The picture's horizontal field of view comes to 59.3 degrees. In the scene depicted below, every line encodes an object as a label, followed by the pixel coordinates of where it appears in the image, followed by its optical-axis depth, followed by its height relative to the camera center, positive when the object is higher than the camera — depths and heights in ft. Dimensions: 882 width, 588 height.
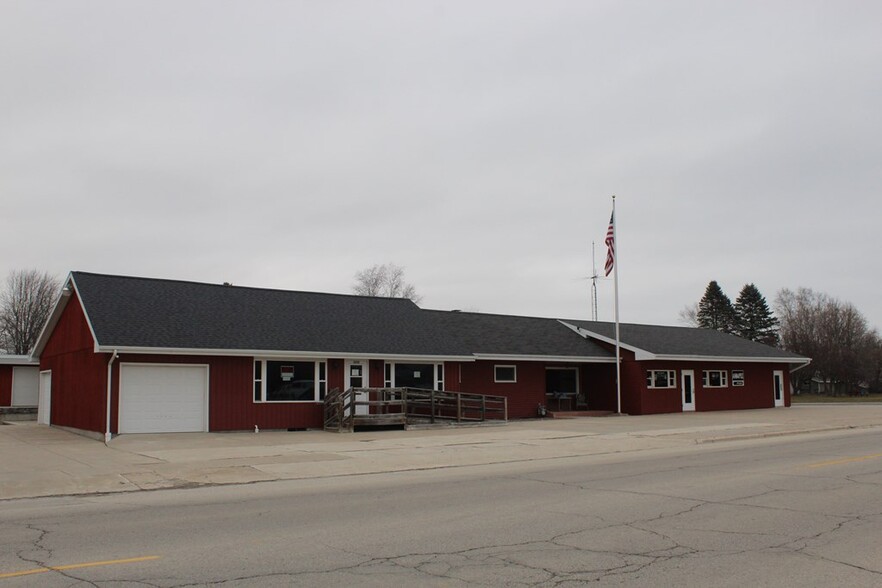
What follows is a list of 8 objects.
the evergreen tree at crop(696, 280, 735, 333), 303.89 +19.94
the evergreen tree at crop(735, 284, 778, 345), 291.99 +16.01
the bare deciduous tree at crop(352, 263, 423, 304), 251.39 +24.66
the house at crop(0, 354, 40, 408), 121.39 -2.65
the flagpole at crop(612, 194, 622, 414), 115.01 -2.09
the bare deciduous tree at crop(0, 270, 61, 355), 221.25 +15.46
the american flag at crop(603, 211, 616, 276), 113.09 +16.68
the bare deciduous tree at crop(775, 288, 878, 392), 264.93 +7.03
